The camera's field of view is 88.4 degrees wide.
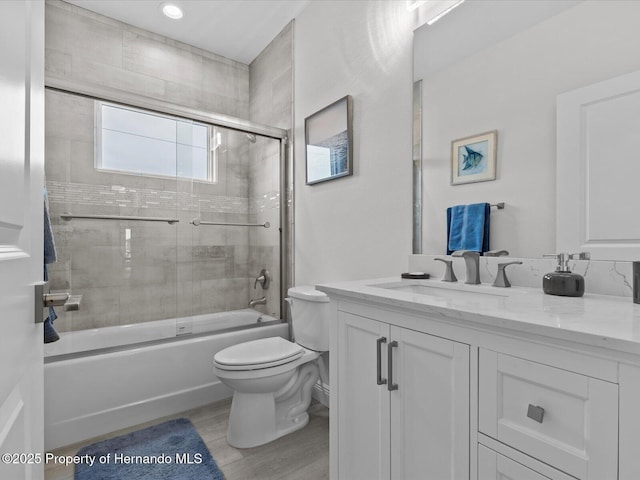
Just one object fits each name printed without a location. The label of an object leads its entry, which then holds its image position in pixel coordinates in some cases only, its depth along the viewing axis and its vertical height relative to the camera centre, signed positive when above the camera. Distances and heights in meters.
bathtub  1.69 -0.75
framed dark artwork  1.96 +0.63
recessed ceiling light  2.35 +1.68
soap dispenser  0.94 -0.12
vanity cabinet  0.58 -0.35
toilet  1.63 -0.69
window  2.25 +0.69
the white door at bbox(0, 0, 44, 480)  0.44 +0.02
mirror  1.04 +0.56
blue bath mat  1.44 -1.03
